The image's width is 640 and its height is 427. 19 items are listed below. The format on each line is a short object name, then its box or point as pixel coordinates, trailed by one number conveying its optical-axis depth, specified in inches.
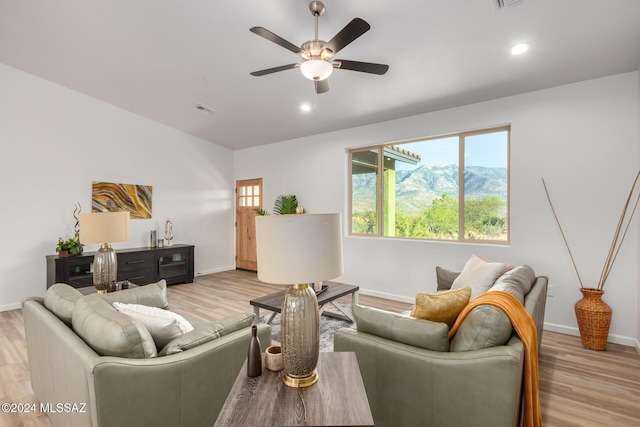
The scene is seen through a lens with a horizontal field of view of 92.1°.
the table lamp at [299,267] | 46.1
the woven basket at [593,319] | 116.8
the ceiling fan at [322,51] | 84.9
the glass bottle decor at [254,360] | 51.9
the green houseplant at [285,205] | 230.4
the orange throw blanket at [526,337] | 60.5
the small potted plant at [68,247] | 171.5
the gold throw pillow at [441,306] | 69.8
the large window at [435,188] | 156.7
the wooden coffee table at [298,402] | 41.7
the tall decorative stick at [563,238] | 131.8
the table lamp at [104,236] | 100.3
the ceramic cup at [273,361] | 53.4
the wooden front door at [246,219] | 264.8
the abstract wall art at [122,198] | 198.1
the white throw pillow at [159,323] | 65.3
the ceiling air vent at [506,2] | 89.6
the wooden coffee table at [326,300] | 117.2
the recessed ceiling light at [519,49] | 108.5
